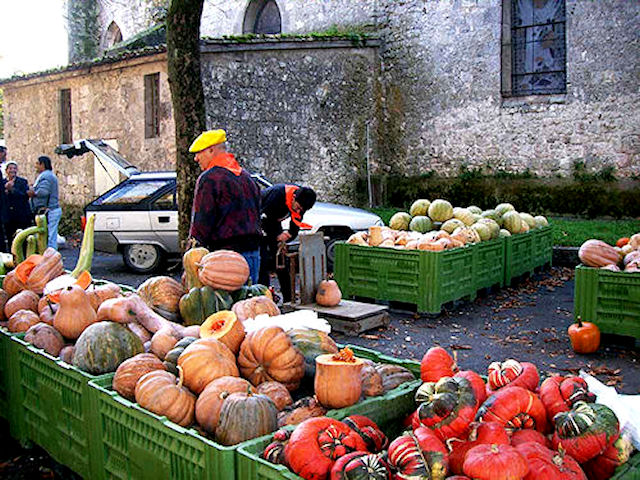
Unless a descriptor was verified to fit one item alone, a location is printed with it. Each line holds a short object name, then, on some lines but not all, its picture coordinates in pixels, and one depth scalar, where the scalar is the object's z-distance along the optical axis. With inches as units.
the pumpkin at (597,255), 294.8
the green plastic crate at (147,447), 110.3
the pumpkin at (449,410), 103.1
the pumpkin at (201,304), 182.9
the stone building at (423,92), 593.6
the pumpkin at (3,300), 208.2
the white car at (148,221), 476.1
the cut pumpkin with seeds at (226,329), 148.8
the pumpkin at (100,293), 180.9
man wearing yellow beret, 232.1
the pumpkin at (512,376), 122.3
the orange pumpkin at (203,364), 134.2
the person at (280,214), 324.8
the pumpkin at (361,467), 95.7
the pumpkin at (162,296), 187.5
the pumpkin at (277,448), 107.2
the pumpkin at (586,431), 100.1
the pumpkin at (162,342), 155.9
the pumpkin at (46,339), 169.8
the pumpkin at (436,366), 129.6
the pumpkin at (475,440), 98.7
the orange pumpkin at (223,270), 184.5
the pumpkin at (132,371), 139.0
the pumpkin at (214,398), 126.4
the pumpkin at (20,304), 200.8
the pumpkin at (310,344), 148.9
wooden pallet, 315.3
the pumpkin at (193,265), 194.8
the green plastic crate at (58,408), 146.9
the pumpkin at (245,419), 118.3
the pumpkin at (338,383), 124.4
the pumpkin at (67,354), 163.6
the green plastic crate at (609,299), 277.4
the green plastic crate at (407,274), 344.5
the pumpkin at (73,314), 171.5
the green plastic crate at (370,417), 103.4
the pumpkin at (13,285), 215.0
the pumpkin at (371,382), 134.5
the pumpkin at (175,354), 145.0
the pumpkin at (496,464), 89.6
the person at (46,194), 480.1
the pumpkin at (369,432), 113.4
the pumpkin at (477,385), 115.0
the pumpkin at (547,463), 92.2
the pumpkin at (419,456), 94.8
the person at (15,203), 470.9
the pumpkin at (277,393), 135.4
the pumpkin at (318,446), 101.9
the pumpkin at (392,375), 141.6
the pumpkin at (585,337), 278.5
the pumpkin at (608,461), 101.4
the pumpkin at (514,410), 108.3
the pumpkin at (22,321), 187.9
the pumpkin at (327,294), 328.2
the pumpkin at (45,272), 212.4
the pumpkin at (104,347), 151.0
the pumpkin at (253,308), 169.9
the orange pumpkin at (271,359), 142.7
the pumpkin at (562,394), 113.1
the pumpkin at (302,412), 125.3
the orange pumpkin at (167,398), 127.6
